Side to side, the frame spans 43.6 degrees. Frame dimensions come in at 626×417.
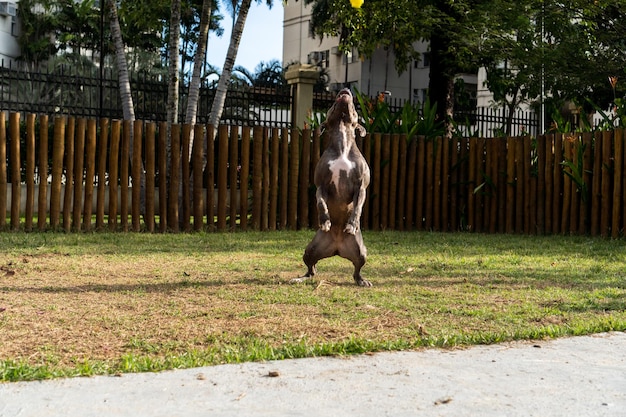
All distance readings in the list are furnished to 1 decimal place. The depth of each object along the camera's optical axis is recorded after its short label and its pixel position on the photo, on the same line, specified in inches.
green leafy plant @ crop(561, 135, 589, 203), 450.0
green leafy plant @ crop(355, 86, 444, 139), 515.2
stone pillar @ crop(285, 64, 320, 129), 685.3
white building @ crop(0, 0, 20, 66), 1746.3
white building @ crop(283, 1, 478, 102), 2079.2
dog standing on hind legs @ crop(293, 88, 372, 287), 250.8
